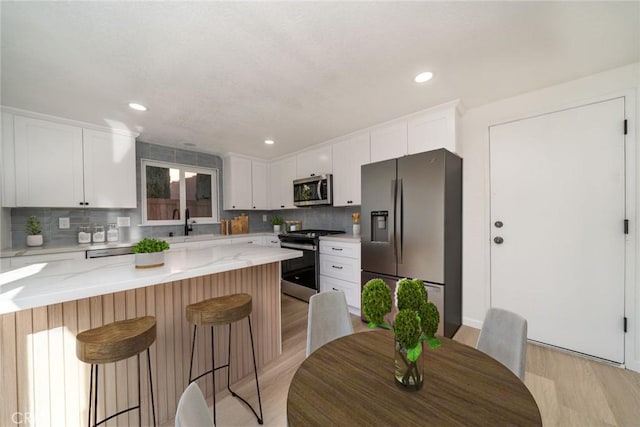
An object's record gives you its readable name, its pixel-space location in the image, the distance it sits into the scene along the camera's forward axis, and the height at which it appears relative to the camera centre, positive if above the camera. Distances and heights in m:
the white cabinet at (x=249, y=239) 3.97 -0.47
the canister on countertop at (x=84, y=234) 2.93 -0.24
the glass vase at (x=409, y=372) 0.80 -0.54
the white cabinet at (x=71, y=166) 2.51 +0.56
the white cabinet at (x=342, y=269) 2.98 -0.76
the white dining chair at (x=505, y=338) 1.07 -0.63
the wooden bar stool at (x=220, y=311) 1.39 -0.59
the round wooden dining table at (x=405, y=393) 0.68 -0.60
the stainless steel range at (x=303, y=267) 3.34 -0.81
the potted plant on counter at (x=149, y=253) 1.43 -0.24
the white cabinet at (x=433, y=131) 2.44 +0.85
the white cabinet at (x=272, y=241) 4.25 -0.52
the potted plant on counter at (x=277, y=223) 4.74 -0.23
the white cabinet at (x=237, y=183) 4.27 +0.54
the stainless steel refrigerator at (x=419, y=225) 2.25 -0.15
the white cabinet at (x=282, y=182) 4.33 +0.56
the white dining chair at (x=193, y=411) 0.53 -0.48
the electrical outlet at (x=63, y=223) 2.92 -0.11
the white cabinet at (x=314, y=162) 3.70 +0.80
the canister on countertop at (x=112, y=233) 3.16 -0.26
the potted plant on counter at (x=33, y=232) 2.64 -0.20
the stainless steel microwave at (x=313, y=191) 3.62 +0.33
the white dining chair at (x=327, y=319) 1.39 -0.66
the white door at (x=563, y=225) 1.93 -0.15
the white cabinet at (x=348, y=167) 3.24 +0.63
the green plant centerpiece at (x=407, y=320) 0.75 -0.36
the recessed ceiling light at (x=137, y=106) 2.35 +1.07
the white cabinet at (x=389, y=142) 2.81 +0.84
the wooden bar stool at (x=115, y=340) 1.04 -0.57
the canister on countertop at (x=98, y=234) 3.05 -0.26
